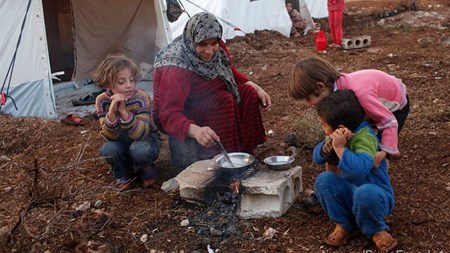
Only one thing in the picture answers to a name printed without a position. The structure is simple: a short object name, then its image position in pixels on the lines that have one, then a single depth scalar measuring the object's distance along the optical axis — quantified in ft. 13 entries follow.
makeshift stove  9.89
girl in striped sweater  11.55
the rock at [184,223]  10.13
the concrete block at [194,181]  10.46
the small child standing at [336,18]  30.53
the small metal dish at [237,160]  10.89
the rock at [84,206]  11.31
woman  11.62
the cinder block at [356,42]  29.52
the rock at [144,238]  9.74
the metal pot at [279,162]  10.52
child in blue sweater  7.97
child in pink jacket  8.39
